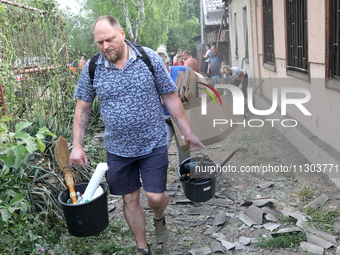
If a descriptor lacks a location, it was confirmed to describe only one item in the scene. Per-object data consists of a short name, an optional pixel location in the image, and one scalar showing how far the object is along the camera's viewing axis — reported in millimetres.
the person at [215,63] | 15336
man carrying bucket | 2898
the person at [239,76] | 10234
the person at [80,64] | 7379
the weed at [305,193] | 4379
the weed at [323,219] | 3571
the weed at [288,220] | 3771
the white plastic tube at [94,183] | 2943
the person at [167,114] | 4789
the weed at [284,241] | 3336
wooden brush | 2964
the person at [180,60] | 13353
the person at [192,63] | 10344
